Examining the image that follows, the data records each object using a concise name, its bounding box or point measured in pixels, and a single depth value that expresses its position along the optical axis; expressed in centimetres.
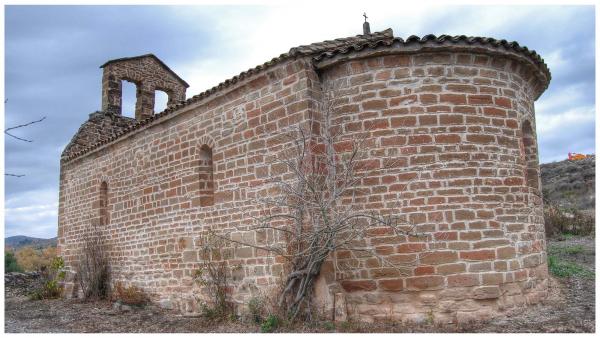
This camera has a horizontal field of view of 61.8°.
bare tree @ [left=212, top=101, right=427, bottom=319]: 643
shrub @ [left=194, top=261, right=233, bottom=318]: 772
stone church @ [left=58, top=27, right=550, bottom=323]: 637
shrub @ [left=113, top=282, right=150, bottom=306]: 958
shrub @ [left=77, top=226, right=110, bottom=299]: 1094
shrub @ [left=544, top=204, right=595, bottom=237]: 1412
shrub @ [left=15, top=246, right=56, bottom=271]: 2803
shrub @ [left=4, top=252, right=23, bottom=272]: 2486
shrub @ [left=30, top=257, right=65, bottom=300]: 1222
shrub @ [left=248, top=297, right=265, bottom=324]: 702
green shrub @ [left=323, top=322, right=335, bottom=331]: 624
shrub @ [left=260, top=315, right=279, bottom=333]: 637
